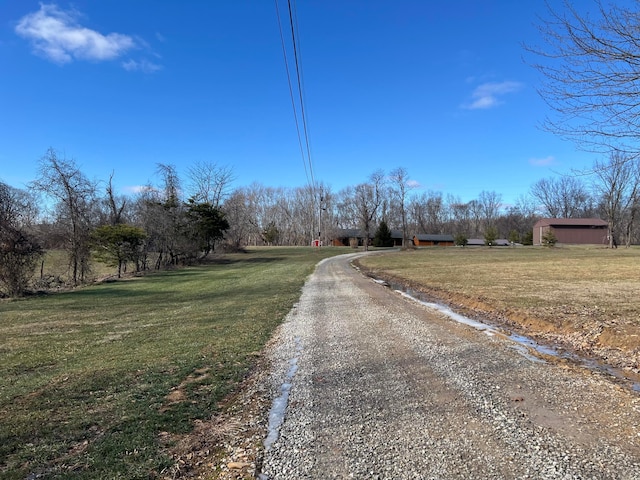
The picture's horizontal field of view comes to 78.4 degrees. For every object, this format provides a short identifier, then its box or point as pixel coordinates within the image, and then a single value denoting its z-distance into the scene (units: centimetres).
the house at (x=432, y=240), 9806
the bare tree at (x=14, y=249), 1571
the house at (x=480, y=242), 9420
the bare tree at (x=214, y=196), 5356
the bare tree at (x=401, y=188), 7894
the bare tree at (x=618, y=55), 489
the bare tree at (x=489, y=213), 12042
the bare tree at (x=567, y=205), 10150
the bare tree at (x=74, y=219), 2278
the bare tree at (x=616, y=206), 6035
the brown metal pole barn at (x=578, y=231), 8544
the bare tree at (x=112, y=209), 4082
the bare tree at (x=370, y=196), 9069
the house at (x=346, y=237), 9679
